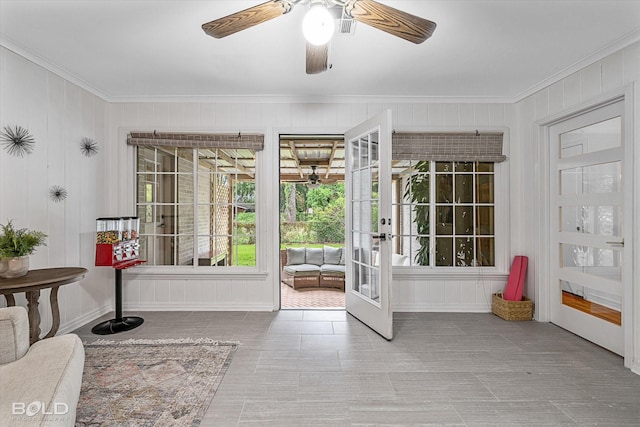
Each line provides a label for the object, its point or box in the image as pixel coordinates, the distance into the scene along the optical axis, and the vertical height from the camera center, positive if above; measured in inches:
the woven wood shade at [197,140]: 152.2 +32.4
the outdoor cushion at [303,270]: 229.6 -37.6
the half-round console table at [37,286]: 90.1 -19.0
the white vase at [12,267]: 94.4 -14.4
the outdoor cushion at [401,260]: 158.9 -21.2
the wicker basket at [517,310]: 141.8 -39.3
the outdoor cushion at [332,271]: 228.4 -37.5
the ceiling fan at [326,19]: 66.6 +39.1
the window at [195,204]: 156.6 +4.2
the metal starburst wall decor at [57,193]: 120.6 +7.3
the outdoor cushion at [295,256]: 250.5 -30.5
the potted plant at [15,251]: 94.2 -10.1
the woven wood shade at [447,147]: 151.9 +29.2
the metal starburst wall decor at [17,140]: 104.0 +22.7
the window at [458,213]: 156.7 +0.3
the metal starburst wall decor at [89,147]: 136.8 +27.0
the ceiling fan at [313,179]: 279.1 +28.3
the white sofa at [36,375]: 50.0 -26.9
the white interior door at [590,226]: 108.6 -4.3
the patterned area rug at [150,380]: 76.3 -43.6
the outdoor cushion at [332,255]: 252.7 -30.1
